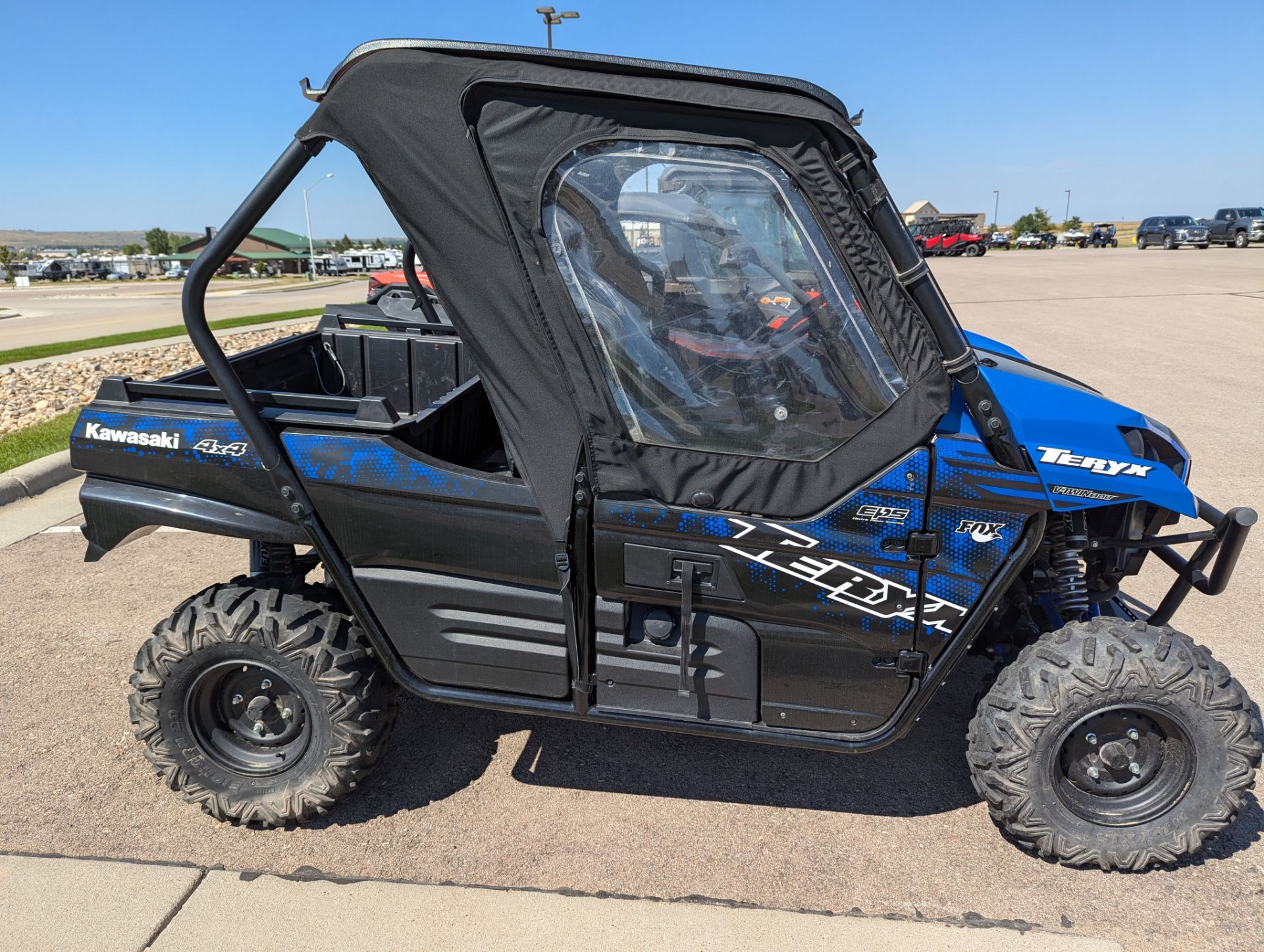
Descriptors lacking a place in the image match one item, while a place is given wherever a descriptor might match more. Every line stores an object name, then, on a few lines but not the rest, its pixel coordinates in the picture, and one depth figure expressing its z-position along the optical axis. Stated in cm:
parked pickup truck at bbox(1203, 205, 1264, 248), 3891
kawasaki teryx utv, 232
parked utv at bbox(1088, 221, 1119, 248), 5106
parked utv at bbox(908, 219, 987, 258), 4103
